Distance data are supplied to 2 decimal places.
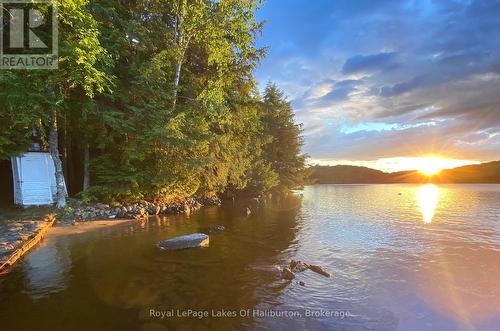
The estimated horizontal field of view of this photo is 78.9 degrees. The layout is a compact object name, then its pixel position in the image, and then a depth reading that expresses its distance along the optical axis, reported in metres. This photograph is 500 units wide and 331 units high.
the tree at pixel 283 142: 49.62
